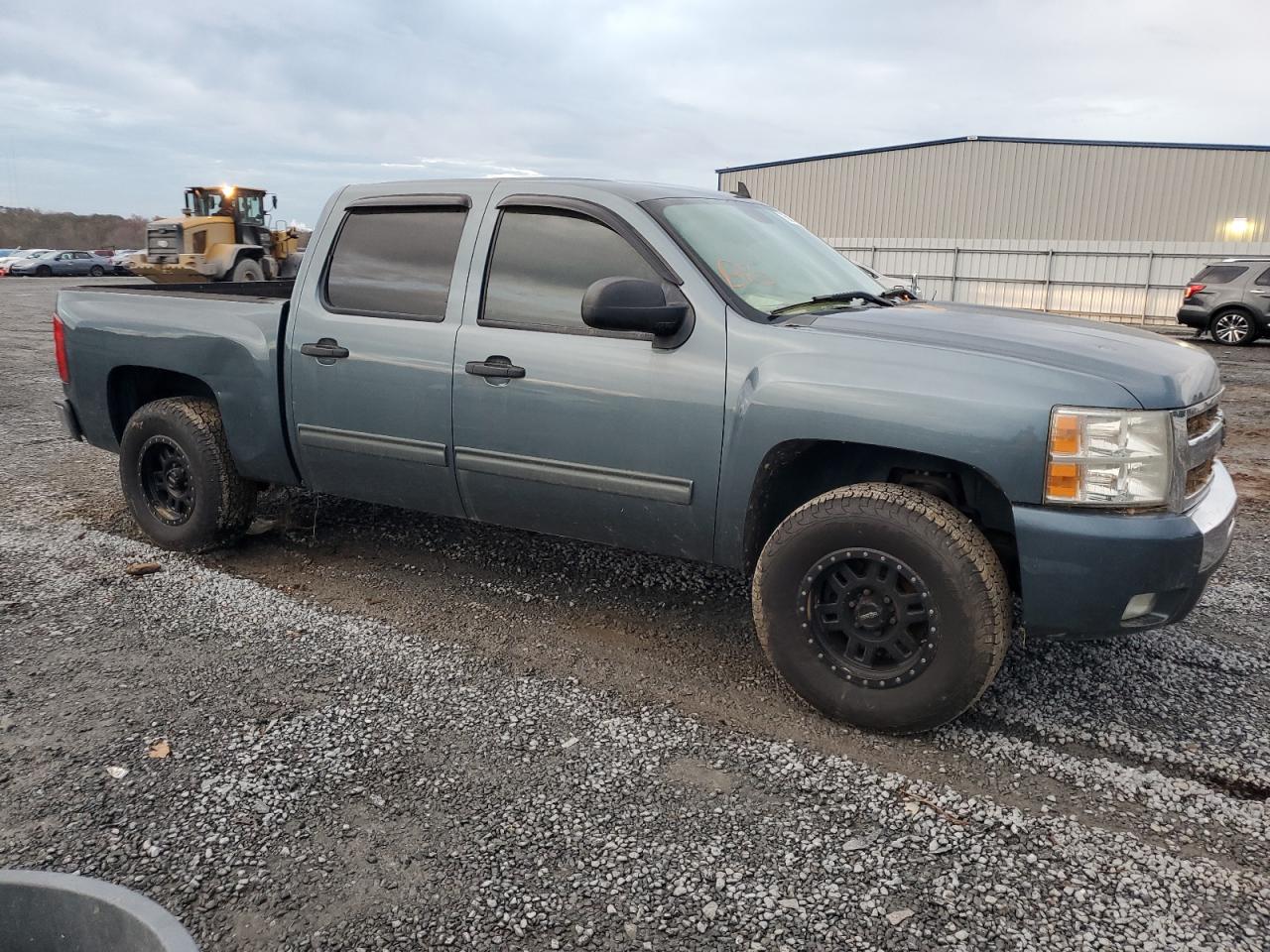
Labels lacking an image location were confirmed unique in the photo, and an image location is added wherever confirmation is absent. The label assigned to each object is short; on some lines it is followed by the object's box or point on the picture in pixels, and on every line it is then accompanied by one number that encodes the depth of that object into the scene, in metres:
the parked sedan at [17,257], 40.69
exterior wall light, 26.41
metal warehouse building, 26.11
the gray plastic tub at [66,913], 1.68
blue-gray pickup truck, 2.91
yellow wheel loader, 23.80
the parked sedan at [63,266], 41.22
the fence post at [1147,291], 25.56
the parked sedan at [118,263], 42.22
